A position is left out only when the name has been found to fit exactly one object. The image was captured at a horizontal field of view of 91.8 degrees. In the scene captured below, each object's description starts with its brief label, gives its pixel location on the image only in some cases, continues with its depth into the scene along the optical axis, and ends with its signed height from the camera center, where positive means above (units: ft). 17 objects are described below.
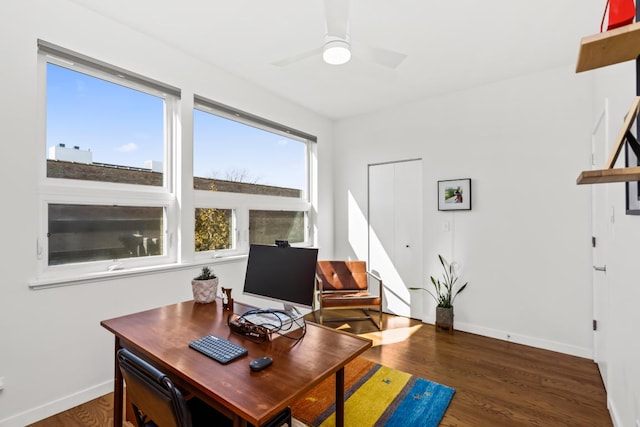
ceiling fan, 5.72 +3.67
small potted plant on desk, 6.92 -1.64
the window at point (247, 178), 10.42 +1.46
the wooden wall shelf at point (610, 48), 2.75 +1.61
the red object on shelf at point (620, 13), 2.98 +1.96
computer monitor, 5.63 -1.15
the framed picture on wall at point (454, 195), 11.75 +0.78
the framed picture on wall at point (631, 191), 4.45 +0.35
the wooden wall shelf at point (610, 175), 2.88 +0.38
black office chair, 3.21 -2.03
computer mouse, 4.02 -1.96
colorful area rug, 6.64 -4.37
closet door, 13.19 -0.70
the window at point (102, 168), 7.16 +1.24
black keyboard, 4.34 -1.96
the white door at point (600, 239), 7.30 -0.64
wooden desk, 3.50 -2.02
